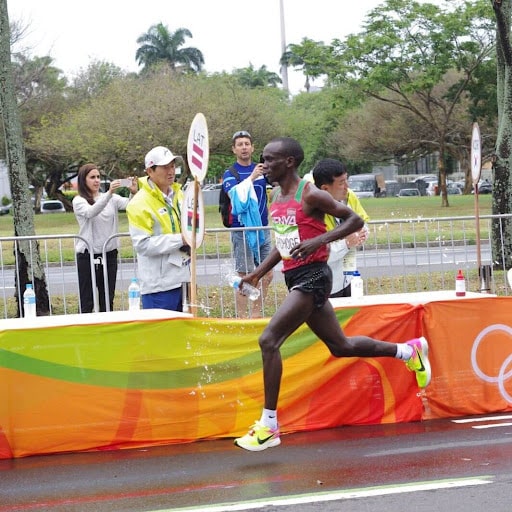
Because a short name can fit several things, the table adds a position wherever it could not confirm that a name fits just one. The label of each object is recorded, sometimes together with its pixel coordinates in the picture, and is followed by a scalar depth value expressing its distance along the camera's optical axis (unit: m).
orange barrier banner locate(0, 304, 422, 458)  6.70
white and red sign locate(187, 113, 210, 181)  7.49
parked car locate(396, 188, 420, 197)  69.91
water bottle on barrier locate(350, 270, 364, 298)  8.13
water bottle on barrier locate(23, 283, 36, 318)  7.35
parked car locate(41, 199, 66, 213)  60.72
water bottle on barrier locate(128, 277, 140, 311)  7.41
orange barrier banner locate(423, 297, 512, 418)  7.52
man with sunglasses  10.29
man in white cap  8.02
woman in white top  10.11
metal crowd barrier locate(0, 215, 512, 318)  10.77
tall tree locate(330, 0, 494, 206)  38.31
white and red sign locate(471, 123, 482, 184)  10.20
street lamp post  71.62
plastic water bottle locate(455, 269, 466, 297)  7.70
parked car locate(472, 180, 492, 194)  64.19
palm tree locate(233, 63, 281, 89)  103.88
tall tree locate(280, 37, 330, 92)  38.34
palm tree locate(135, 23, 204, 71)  95.38
